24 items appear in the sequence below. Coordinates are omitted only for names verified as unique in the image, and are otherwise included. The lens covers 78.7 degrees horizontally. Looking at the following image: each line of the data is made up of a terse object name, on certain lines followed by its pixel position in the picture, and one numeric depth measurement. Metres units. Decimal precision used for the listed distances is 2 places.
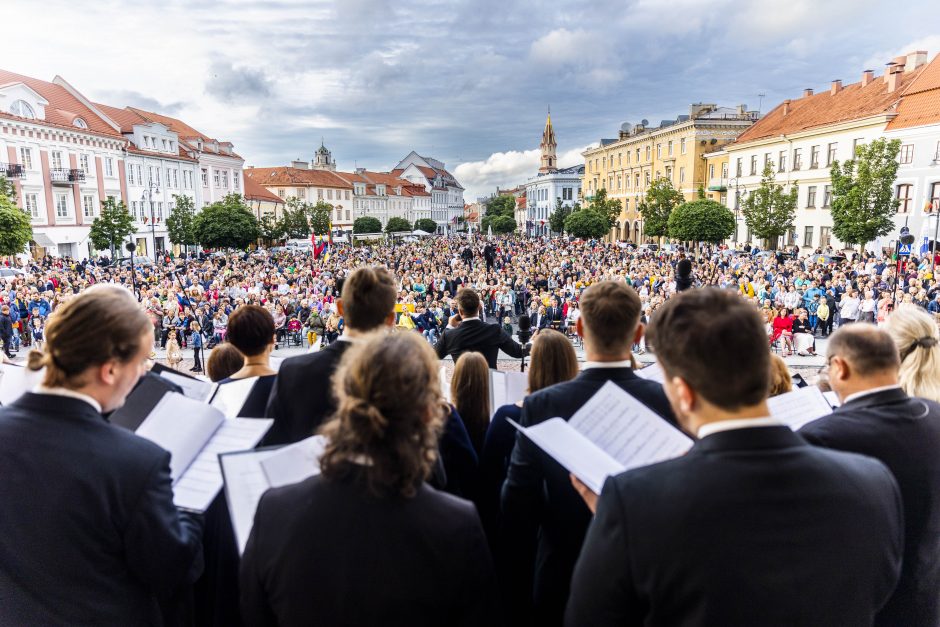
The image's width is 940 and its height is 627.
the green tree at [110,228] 34.97
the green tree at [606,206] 65.15
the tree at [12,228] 24.11
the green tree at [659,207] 50.41
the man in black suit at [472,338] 5.72
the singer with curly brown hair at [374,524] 1.52
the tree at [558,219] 75.94
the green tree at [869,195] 27.17
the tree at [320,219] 66.38
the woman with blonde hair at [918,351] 2.87
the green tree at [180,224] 42.85
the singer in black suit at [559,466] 2.42
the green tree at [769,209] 36.31
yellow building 54.34
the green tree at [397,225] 89.06
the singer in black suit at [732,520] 1.38
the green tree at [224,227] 40.22
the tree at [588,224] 59.69
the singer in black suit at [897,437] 2.18
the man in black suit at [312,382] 2.79
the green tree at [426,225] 103.00
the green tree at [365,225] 82.12
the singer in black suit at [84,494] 1.80
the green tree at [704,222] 39.16
